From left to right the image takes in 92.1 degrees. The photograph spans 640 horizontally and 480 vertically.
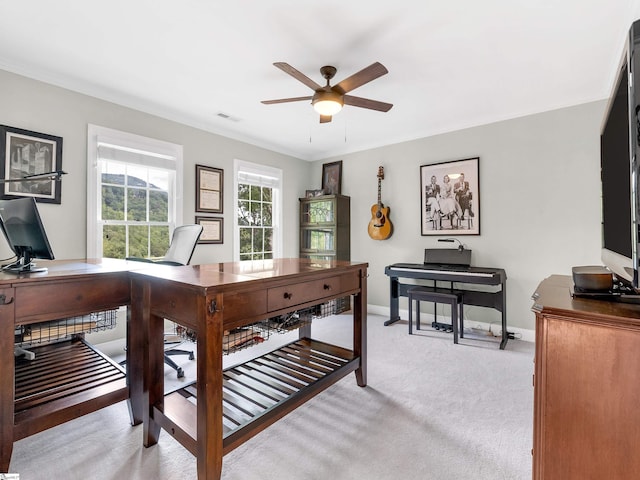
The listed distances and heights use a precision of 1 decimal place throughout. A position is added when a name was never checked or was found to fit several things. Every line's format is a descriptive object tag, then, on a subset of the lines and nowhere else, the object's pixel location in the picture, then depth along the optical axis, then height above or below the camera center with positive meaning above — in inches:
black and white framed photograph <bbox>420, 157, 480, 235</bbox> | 150.0 +22.6
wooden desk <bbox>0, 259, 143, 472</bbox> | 53.9 -21.7
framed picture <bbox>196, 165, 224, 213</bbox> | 151.6 +26.8
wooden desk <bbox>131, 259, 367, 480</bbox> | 50.1 -14.3
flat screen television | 33.2 +10.7
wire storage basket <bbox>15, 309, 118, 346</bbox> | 66.6 -19.6
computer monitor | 59.3 +1.8
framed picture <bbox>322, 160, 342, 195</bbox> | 197.0 +42.0
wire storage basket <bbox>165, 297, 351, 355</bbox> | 65.8 -20.7
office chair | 110.9 -2.0
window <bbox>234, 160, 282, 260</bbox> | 173.3 +18.4
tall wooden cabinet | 184.2 +9.2
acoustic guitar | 174.7 +12.1
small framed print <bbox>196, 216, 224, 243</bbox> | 153.7 +6.5
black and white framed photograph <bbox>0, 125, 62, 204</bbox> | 99.7 +27.4
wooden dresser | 32.4 -16.5
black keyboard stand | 129.2 -16.4
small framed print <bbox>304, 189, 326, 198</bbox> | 195.3 +31.5
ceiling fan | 83.0 +45.6
